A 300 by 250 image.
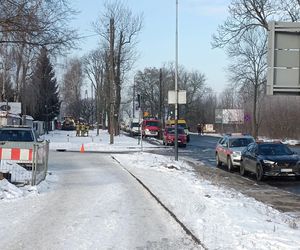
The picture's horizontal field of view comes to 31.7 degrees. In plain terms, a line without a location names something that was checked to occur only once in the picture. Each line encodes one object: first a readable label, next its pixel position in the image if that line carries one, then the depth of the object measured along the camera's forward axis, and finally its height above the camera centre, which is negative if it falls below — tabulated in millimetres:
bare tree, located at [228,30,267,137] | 59812 +5891
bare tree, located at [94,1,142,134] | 57138 +6893
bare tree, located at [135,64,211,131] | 124562 +6322
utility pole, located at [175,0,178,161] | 26253 +963
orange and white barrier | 14509 -1080
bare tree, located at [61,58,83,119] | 115062 +6602
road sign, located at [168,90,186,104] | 26094 +1023
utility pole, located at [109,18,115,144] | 42875 +4408
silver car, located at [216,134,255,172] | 23891 -1432
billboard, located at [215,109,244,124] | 87938 +417
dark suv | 19392 -1555
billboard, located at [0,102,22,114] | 40719 +598
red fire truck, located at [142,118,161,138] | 65312 -1458
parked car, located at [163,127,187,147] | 47062 -1746
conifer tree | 78694 +2860
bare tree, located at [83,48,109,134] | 83125 +7217
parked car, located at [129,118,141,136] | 75150 -1440
